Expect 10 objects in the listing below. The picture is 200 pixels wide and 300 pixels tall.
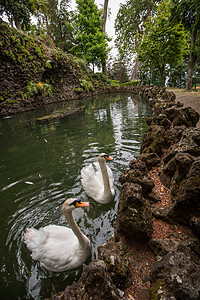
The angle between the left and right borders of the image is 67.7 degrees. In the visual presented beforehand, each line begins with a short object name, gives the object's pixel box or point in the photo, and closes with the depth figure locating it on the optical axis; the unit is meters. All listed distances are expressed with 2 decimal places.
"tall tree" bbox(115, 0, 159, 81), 26.20
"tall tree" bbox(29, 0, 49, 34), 16.78
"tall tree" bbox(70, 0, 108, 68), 26.45
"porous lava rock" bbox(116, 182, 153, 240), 1.72
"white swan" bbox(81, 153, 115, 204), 3.12
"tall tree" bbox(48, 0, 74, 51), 27.02
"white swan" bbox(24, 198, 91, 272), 2.12
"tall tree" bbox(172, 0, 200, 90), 8.60
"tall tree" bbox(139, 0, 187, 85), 11.98
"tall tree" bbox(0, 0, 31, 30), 15.49
